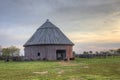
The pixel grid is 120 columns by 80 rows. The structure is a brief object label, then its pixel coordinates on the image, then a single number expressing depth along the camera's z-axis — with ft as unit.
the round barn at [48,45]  134.35
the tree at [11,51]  213.14
